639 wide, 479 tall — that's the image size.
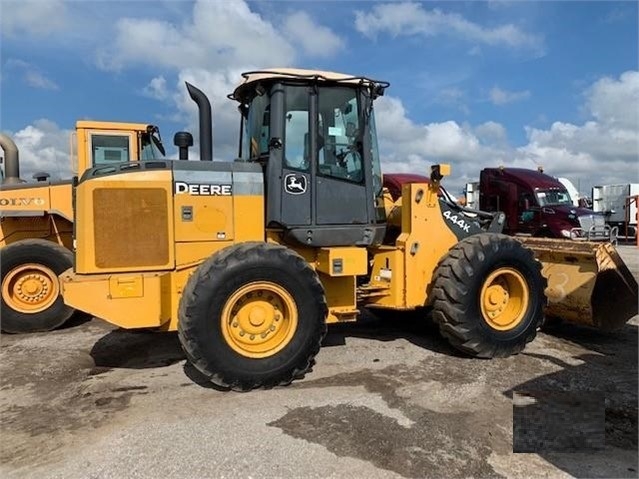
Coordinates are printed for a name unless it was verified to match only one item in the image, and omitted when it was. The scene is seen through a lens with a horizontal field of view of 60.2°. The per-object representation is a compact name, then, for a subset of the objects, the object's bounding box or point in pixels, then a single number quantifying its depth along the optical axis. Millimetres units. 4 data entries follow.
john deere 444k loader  4652
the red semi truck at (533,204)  14367
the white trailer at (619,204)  23362
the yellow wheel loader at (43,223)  7383
